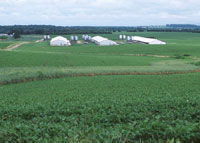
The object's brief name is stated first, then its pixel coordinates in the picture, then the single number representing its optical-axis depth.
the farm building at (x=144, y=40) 82.28
